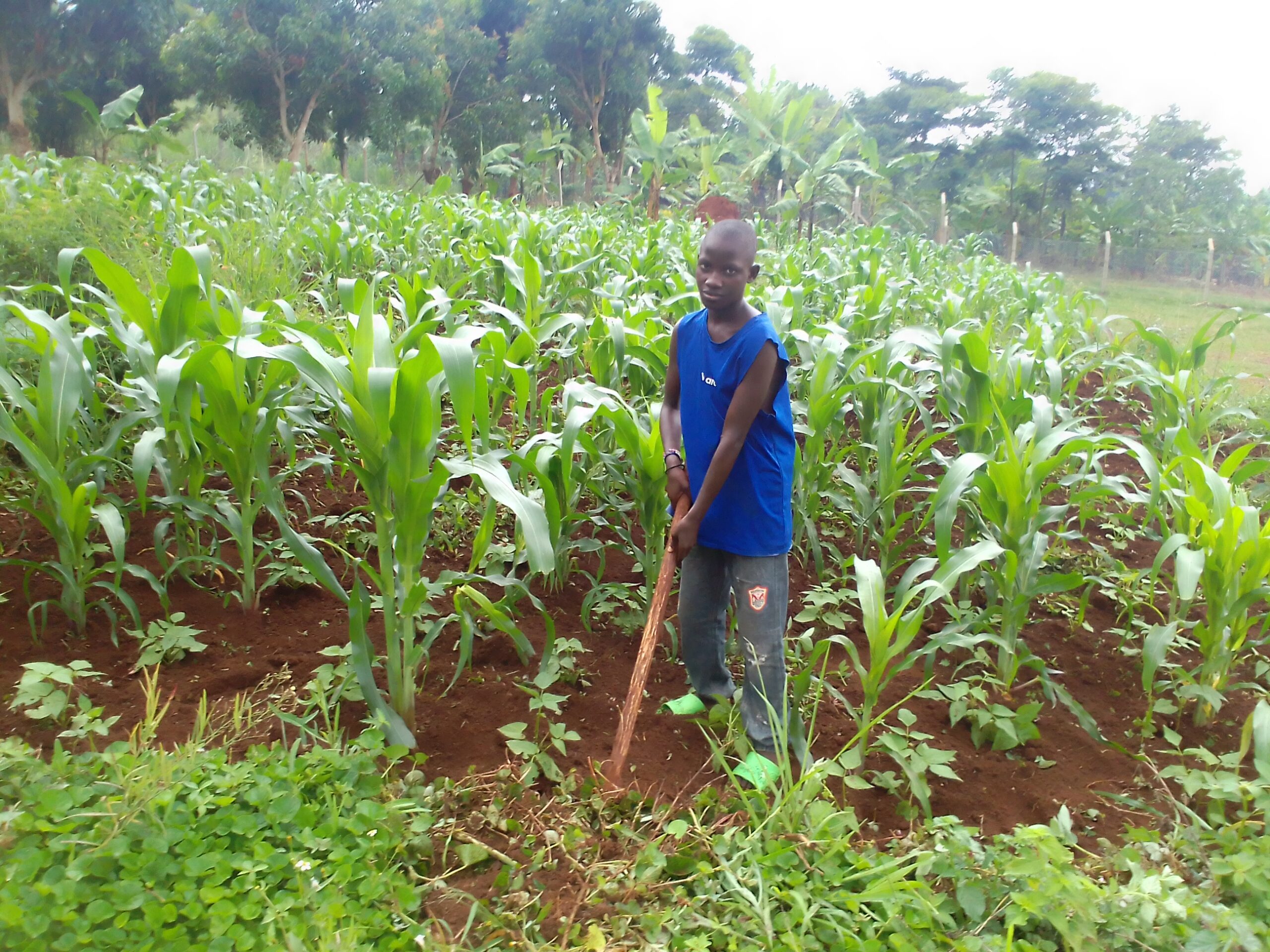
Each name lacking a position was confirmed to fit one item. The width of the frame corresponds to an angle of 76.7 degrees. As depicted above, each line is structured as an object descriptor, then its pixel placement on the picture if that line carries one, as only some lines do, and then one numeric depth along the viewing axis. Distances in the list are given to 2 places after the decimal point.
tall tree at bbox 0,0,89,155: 18.97
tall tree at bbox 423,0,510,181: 26.33
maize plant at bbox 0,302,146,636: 2.18
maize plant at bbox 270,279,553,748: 1.89
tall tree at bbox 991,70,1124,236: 24.16
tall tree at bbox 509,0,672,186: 25.39
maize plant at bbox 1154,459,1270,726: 2.34
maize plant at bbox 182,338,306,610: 2.32
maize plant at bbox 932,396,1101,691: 2.45
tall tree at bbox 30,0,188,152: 20.38
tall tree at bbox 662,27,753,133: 31.53
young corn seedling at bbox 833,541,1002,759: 2.10
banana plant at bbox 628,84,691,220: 17.25
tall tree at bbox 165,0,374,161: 21.53
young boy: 2.05
